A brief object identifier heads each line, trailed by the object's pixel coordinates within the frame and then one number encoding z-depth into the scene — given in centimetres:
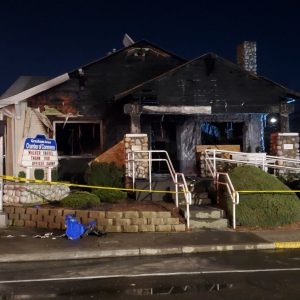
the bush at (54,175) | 1725
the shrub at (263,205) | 1302
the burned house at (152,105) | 1692
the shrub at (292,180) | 1508
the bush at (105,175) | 1598
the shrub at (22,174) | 1700
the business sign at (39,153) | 1402
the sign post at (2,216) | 1295
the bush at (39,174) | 1709
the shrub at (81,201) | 1326
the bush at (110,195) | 1425
